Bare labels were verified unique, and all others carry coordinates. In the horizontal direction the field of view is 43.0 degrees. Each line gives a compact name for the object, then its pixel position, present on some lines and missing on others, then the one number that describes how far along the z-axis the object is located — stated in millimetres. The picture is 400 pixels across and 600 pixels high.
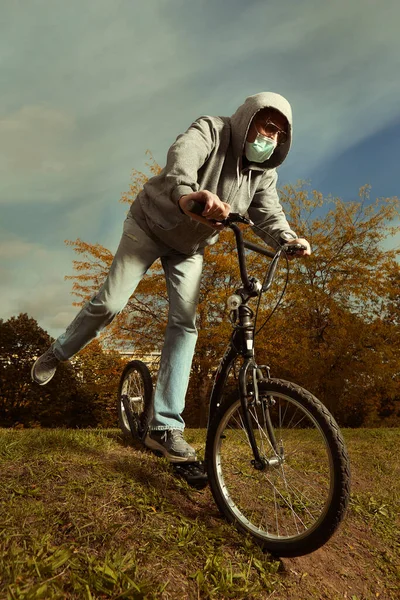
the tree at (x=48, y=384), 14625
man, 3291
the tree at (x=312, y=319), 13727
